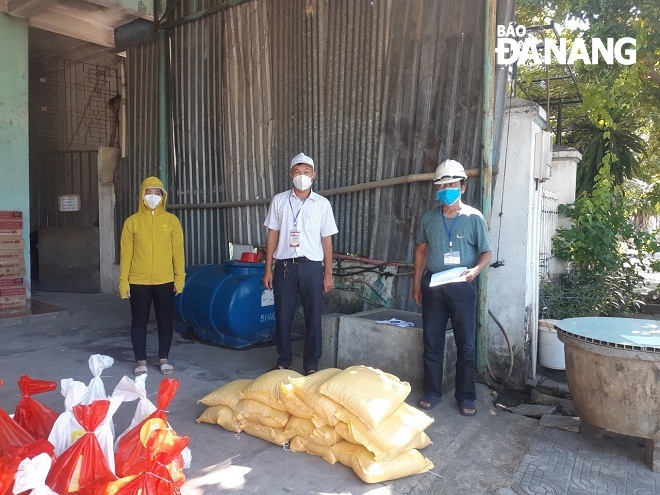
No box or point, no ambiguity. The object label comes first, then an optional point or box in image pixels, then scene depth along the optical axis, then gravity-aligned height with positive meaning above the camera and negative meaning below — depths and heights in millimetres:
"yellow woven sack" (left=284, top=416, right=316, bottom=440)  3269 -1263
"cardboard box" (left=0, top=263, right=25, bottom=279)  6777 -701
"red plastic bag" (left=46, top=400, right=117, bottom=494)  2199 -1020
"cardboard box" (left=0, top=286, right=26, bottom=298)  6781 -960
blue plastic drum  5512 -907
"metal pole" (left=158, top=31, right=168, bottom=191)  7672 +1549
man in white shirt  4551 -318
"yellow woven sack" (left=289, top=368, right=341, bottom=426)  3115 -1050
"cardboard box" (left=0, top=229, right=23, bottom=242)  6770 -240
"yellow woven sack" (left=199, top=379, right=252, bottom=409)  3600 -1195
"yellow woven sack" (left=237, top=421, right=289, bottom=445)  3350 -1346
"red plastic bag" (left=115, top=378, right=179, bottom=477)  2301 -1032
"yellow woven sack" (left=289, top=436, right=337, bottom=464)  3167 -1367
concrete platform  4379 -1060
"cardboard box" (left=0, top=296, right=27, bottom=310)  6773 -1093
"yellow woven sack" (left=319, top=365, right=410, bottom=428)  3000 -997
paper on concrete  4534 -868
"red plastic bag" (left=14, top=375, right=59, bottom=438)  2762 -1012
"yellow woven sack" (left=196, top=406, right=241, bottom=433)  3533 -1321
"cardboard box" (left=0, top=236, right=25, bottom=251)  6766 -367
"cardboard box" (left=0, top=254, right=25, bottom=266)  6766 -530
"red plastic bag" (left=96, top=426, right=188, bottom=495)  2139 -1038
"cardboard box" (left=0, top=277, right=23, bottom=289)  6775 -838
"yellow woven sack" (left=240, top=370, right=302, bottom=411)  3398 -1079
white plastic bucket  4871 -1143
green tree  5707 +1785
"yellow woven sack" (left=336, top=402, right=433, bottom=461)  2994 -1198
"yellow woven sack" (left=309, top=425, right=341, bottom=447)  3184 -1271
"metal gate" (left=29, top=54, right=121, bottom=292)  9203 +961
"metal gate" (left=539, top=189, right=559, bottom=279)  6273 -122
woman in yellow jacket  4648 -433
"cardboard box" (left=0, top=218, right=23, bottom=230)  6789 -114
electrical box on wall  4656 +581
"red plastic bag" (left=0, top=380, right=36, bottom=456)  2477 -1020
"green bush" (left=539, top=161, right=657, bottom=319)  5938 -462
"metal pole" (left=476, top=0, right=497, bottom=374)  4480 +762
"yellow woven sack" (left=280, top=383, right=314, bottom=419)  3252 -1113
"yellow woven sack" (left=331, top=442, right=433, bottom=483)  2936 -1352
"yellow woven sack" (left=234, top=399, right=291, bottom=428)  3402 -1241
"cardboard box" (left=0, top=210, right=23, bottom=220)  6805 +1
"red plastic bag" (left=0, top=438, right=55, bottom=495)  2059 -977
